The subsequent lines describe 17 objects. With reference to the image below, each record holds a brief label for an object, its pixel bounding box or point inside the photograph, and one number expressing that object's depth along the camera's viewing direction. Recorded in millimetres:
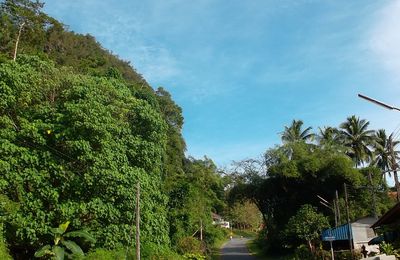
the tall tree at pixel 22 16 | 38594
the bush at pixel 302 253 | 32856
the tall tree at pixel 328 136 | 43531
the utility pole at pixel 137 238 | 20016
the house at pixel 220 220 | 81638
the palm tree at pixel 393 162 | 30500
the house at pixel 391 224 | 20859
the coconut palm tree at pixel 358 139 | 55406
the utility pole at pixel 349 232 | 27809
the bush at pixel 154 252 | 23266
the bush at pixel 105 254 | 20727
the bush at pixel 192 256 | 30655
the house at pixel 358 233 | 31303
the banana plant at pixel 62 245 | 20578
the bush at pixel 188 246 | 33312
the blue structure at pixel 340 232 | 30984
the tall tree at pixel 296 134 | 49750
